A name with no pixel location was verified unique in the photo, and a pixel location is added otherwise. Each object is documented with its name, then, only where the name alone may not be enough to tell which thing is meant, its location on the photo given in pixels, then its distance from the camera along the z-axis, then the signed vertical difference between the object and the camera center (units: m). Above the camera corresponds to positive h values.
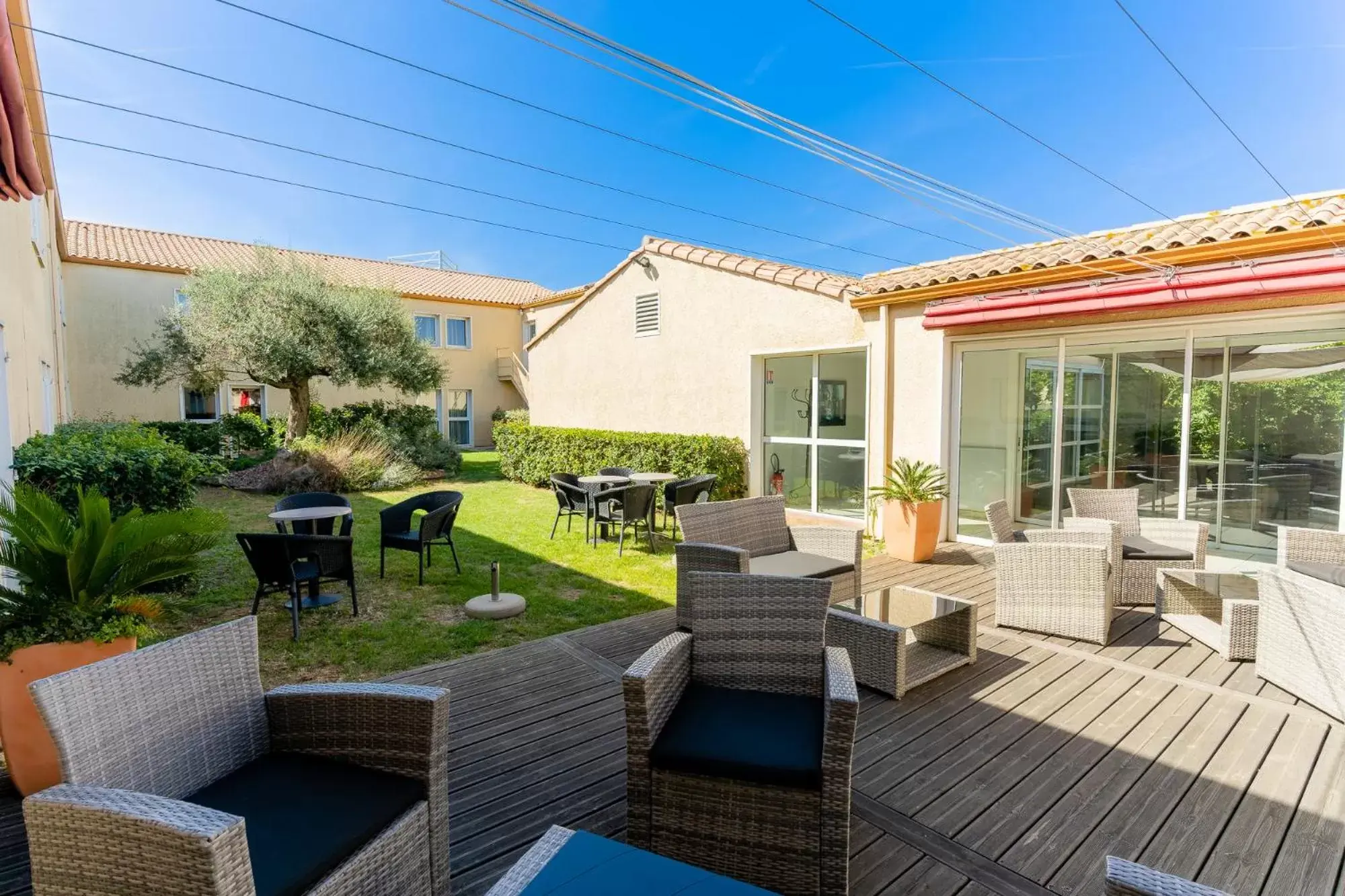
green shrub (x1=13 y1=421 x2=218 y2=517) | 5.10 -0.40
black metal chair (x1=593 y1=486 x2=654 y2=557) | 7.39 -0.98
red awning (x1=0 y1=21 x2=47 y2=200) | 2.65 +1.24
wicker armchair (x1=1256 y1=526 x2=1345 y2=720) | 3.56 -1.17
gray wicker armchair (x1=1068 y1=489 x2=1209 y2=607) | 5.40 -1.04
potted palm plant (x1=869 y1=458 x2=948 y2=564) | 7.11 -0.95
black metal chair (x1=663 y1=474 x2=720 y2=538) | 7.67 -0.80
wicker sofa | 4.56 -0.93
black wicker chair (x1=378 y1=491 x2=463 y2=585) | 6.22 -1.01
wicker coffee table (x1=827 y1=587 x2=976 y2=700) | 3.74 -1.29
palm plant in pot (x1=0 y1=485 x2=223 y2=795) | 2.77 -0.79
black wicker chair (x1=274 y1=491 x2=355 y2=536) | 6.25 -0.80
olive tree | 13.96 +1.89
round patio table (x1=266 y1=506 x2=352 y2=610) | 5.38 -0.85
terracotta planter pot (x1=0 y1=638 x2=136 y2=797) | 2.74 -1.23
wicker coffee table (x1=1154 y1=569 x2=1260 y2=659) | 4.24 -1.30
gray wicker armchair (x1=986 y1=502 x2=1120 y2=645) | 4.58 -1.17
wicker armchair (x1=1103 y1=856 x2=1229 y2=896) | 1.13 -0.80
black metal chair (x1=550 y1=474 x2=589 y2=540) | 8.15 -0.95
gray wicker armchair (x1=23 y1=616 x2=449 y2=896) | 1.50 -1.01
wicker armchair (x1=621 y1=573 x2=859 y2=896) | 2.15 -1.17
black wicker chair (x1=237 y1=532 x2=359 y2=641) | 4.79 -1.06
